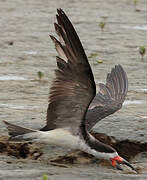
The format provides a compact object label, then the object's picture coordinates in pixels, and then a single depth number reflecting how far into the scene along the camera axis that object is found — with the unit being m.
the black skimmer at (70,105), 10.42
